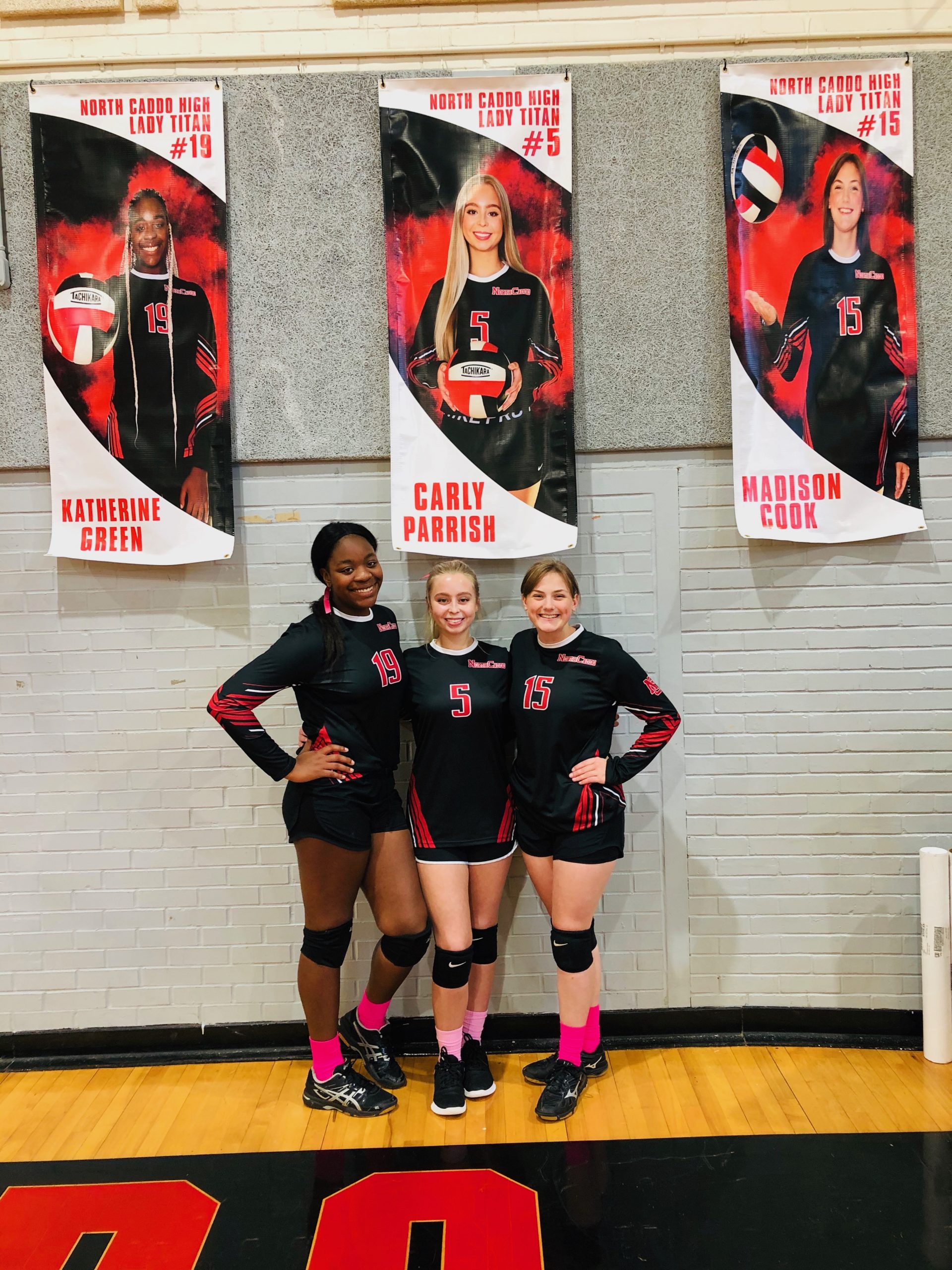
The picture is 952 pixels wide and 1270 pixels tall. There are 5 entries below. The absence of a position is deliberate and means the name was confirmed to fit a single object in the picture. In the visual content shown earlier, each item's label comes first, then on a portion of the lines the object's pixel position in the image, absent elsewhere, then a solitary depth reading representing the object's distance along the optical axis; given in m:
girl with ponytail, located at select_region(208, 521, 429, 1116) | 2.89
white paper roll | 3.17
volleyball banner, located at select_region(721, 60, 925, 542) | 3.18
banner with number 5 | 3.18
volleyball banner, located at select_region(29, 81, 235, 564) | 3.20
